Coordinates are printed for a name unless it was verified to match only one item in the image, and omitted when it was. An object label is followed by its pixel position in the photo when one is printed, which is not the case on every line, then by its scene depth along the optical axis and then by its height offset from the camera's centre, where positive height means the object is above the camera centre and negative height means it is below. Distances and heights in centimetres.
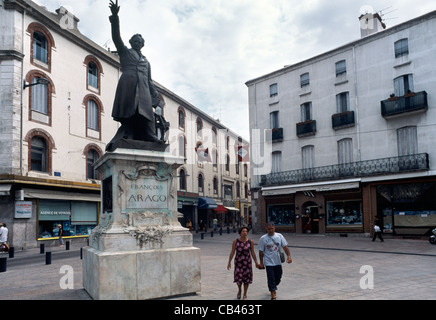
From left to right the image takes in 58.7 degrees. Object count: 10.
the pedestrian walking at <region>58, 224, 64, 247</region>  2286 -217
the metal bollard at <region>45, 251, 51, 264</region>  1403 -214
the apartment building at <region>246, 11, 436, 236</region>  2333 +384
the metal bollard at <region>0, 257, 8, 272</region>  1188 -199
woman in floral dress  732 -125
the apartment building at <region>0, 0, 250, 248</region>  2128 +488
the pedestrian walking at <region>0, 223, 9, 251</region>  1785 -157
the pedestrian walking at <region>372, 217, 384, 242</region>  2134 -219
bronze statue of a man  794 +204
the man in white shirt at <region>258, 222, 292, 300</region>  733 -118
